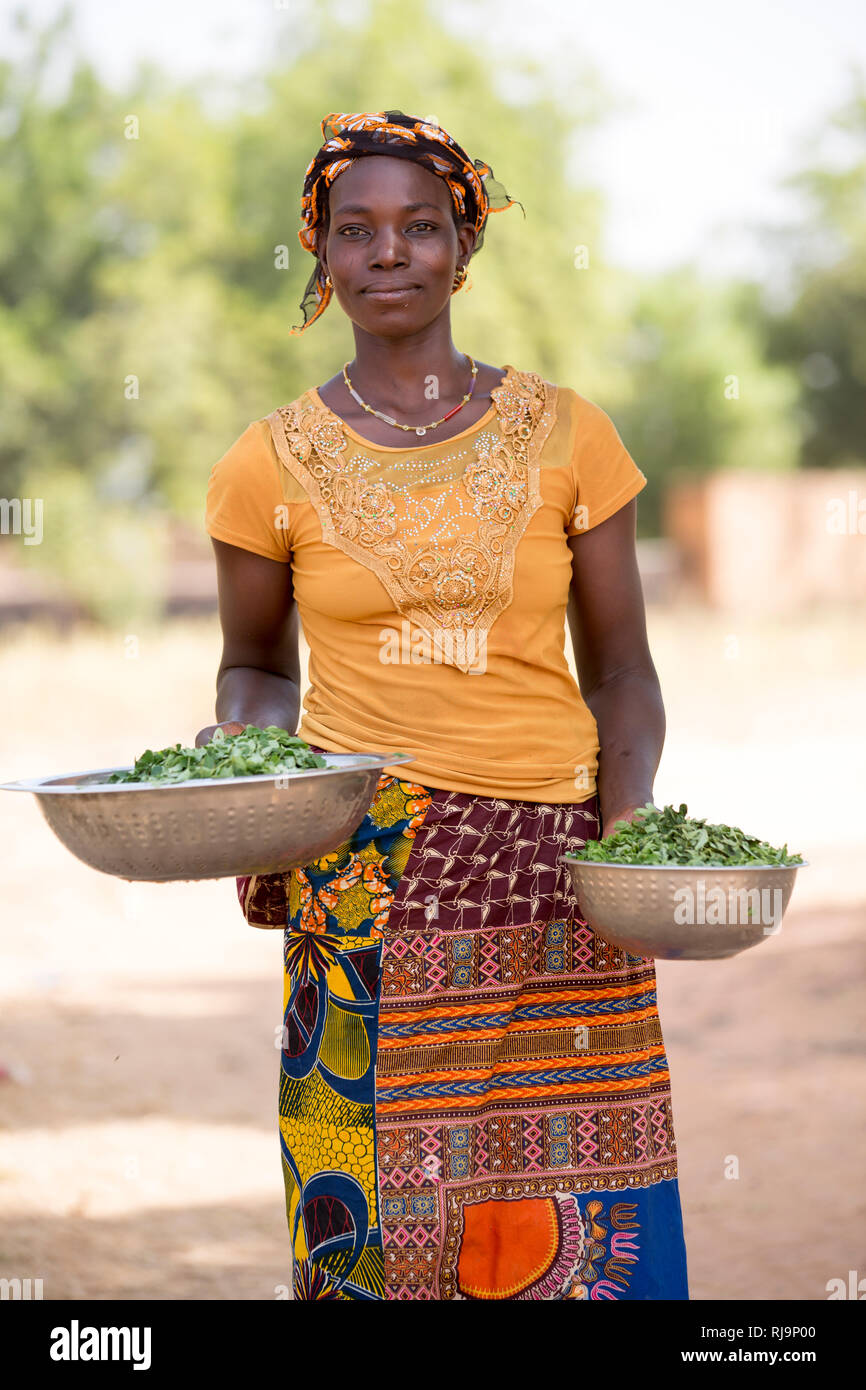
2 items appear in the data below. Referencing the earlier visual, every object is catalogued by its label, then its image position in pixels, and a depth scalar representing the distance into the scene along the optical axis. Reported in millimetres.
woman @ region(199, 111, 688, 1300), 2299
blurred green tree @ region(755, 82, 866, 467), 26047
